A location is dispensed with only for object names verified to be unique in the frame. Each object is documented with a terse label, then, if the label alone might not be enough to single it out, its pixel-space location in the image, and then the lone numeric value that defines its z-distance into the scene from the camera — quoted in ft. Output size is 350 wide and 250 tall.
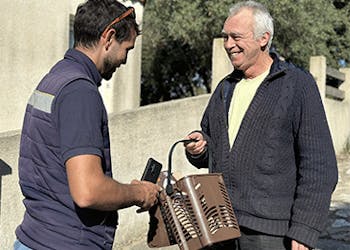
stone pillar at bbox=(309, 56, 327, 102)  33.63
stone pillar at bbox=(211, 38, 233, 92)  26.14
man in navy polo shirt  6.61
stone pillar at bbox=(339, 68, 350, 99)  38.73
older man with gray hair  8.95
